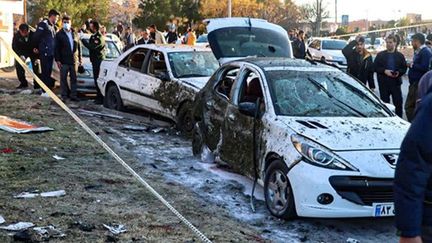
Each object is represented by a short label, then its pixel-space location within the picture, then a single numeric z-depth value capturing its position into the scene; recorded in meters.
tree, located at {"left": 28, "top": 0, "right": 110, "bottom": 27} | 38.72
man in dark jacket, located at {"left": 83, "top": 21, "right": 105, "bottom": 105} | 12.84
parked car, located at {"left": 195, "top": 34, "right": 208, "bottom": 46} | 27.09
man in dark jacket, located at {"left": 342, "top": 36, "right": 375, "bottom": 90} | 13.16
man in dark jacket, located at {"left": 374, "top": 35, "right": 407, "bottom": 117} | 10.59
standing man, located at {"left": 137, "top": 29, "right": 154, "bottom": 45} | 16.71
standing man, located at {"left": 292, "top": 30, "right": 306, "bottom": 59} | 18.42
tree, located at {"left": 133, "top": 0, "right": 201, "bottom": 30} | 47.12
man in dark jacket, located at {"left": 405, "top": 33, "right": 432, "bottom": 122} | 9.67
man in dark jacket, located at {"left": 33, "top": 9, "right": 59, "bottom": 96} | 12.61
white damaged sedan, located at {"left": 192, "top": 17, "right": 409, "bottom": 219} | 5.09
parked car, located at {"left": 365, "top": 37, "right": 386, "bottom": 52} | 40.03
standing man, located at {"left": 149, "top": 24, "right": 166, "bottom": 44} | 18.92
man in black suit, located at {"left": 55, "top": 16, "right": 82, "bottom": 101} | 12.05
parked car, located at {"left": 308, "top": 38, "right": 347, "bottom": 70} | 26.61
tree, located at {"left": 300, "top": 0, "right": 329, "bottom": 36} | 54.50
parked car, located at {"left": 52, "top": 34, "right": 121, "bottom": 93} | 13.15
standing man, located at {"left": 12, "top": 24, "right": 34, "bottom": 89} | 13.59
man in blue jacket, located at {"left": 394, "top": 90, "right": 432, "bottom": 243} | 2.45
